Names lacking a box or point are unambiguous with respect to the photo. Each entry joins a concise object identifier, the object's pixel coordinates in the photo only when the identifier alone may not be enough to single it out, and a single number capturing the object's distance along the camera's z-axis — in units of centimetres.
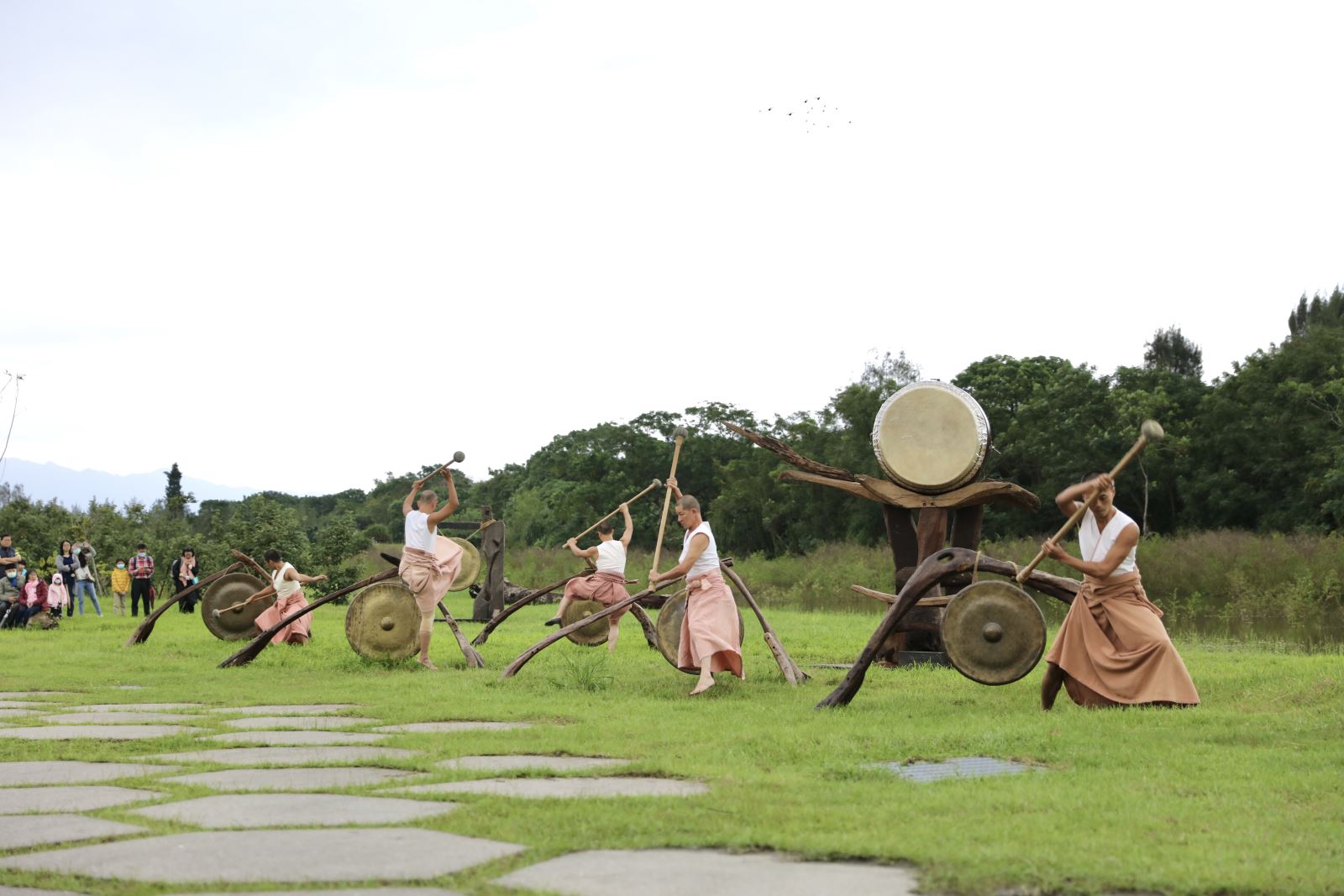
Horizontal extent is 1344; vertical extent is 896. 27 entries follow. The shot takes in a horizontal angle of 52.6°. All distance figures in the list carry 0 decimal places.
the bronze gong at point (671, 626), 1236
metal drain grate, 660
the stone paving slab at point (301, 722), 881
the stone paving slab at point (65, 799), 559
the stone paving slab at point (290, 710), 977
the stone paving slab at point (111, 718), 920
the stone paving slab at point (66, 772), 645
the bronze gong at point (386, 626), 1384
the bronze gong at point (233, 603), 1823
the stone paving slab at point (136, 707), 1016
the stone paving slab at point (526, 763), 670
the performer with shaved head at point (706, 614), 1106
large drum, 1373
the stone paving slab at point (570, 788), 588
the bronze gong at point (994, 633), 1000
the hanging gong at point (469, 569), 2353
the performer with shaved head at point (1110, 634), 938
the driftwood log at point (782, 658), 1195
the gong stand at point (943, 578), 1023
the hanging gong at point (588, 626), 1650
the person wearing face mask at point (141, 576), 2634
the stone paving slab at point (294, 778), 615
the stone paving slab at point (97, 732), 827
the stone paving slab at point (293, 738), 791
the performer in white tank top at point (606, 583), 1644
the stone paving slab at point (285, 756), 704
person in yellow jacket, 2806
